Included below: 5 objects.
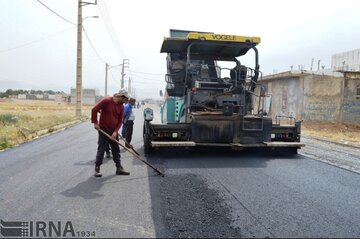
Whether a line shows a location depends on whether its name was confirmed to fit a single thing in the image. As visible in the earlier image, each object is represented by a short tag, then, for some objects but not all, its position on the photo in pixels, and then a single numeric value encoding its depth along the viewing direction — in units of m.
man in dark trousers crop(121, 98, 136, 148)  9.42
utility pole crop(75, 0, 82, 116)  28.16
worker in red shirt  6.56
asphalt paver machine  8.39
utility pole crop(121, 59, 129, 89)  79.66
